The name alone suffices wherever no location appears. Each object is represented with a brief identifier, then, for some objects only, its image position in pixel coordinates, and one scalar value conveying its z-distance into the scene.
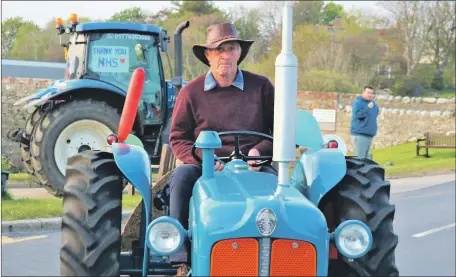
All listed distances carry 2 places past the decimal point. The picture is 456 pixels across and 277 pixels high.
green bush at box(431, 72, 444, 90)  47.94
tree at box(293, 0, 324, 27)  35.64
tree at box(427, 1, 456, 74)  46.91
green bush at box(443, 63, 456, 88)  48.99
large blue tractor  12.91
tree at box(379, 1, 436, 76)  44.19
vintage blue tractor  4.34
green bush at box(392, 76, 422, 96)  44.66
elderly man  5.68
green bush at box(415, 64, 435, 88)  47.41
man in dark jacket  16.69
